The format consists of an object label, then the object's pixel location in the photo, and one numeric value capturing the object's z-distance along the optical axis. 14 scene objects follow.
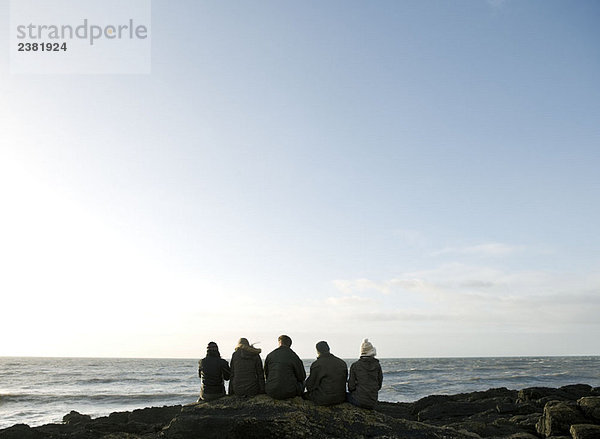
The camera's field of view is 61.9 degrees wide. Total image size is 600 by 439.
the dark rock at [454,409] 16.88
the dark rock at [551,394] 18.30
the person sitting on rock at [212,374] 11.34
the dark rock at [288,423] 8.38
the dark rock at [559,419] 12.21
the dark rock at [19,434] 11.70
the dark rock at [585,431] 10.99
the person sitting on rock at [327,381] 9.31
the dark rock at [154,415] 15.73
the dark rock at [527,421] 13.43
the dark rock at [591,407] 12.37
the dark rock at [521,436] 12.12
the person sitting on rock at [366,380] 9.43
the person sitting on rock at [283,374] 9.33
